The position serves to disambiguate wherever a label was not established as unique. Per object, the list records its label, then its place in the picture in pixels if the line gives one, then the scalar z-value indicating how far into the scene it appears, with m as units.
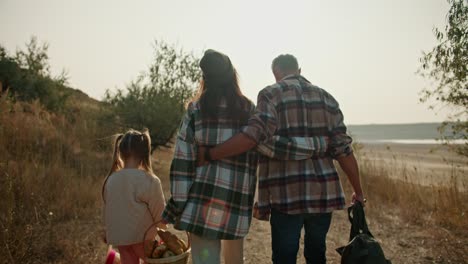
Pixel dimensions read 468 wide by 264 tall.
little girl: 3.03
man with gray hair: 2.64
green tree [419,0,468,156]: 4.56
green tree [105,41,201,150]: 11.13
